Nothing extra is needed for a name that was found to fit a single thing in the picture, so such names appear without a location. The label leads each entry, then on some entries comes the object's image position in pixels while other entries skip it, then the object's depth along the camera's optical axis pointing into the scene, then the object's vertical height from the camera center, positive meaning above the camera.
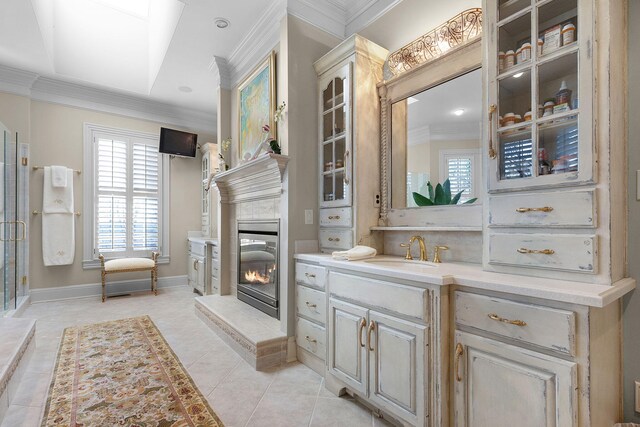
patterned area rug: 1.76 -1.17
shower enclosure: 3.26 -0.07
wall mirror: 1.97 +0.54
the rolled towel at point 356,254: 2.00 -0.27
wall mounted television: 5.04 +1.22
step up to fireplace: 2.37 -0.98
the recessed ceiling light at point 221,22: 2.92 +1.86
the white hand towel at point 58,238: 4.21 -0.32
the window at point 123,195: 4.62 +0.32
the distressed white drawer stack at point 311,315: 2.25 -0.77
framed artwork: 2.89 +1.13
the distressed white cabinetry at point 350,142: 2.36 +0.57
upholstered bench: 4.32 -0.75
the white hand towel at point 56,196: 4.21 +0.27
